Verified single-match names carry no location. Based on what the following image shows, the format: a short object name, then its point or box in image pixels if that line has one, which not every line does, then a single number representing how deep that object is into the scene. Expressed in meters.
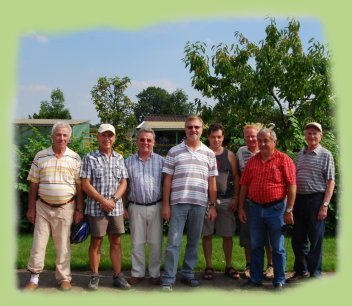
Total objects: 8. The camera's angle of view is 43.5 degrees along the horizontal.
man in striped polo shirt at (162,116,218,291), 5.13
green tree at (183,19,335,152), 9.95
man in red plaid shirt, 5.00
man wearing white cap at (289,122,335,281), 5.32
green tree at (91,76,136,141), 22.67
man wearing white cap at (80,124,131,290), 5.06
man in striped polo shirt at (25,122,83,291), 5.04
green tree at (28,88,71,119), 46.10
